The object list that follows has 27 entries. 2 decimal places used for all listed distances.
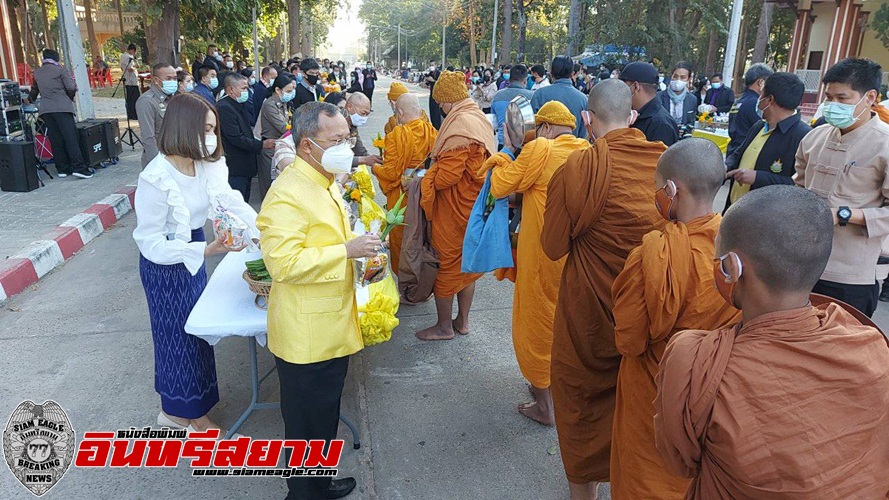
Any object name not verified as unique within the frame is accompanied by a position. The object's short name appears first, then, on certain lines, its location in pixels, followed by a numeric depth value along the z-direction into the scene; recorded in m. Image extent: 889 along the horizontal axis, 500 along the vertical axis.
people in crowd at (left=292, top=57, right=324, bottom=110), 10.02
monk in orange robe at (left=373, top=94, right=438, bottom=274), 4.66
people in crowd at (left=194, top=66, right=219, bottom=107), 8.47
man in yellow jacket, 2.21
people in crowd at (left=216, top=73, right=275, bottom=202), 6.00
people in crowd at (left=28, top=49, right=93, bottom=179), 8.23
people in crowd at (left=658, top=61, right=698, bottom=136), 8.55
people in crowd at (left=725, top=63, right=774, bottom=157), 5.84
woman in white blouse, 2.79
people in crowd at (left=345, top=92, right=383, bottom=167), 6.21
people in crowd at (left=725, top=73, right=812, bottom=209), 3.45
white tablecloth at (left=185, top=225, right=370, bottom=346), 2.81
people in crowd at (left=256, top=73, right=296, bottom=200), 6.82
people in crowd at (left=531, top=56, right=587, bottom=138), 6.57
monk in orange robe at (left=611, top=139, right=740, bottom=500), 1.88
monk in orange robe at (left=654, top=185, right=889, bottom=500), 1.25
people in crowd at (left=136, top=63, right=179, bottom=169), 6.40
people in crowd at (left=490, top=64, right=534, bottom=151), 8.02
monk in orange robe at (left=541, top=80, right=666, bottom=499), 2.46
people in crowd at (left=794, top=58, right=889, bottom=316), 2.87
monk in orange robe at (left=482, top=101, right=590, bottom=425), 3.15
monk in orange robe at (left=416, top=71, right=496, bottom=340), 4.06
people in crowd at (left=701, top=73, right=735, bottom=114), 11.08
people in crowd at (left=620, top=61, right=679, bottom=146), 4.25
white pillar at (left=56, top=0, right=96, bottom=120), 9.67
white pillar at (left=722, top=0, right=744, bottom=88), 10.93
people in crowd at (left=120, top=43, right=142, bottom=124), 12.81
